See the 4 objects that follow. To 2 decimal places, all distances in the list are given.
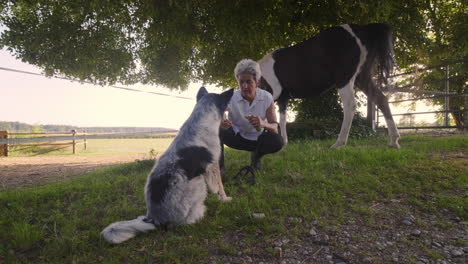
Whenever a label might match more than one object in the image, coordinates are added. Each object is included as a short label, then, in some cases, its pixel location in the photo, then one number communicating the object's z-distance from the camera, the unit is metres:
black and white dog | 2.49
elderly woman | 3.68
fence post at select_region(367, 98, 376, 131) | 10.49
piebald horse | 5.24
